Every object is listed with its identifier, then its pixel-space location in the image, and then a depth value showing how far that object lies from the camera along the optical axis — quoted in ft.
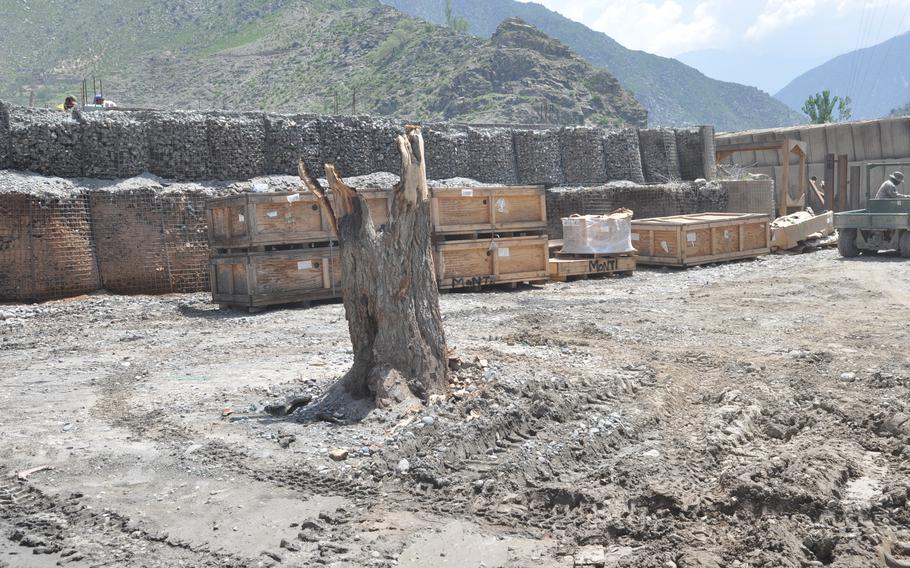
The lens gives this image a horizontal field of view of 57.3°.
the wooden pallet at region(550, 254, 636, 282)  49.62
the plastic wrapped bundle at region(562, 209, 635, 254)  50.26
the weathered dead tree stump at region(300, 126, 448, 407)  21.39
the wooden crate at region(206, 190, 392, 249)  39.73
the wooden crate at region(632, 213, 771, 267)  54.29
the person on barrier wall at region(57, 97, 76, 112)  56.31
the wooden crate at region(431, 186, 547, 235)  44.80
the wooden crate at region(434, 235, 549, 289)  44.96
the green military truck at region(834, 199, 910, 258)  54.24
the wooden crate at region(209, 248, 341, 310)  39.83
